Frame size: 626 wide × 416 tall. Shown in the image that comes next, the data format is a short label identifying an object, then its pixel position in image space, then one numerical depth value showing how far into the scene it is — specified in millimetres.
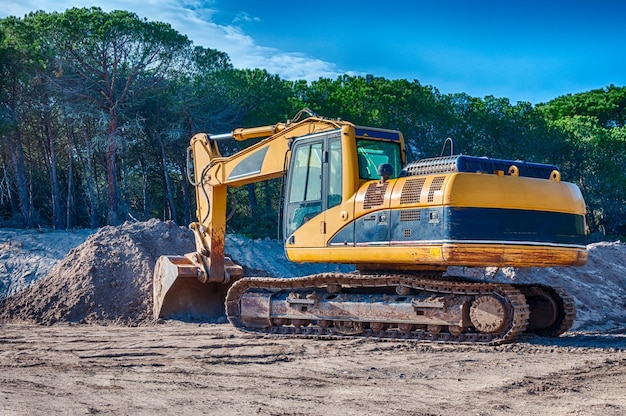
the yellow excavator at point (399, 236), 8625
